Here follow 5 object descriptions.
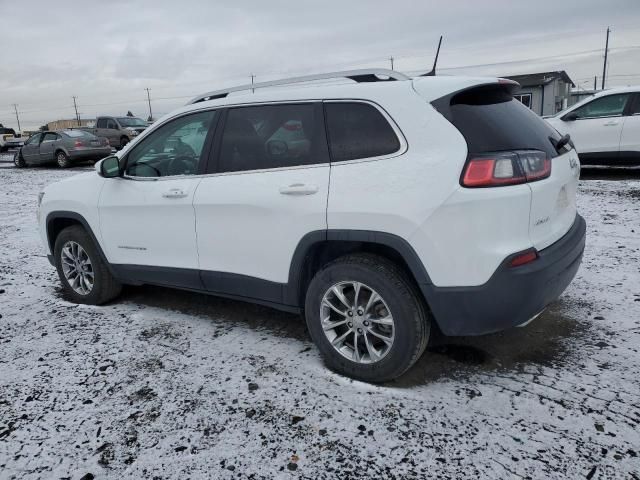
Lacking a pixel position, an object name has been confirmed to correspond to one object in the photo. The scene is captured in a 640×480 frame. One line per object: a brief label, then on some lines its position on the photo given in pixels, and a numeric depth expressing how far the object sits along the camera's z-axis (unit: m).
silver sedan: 17.66
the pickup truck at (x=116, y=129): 23.56
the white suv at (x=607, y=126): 9.47
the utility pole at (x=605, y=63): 55.20
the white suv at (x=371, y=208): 2.54
